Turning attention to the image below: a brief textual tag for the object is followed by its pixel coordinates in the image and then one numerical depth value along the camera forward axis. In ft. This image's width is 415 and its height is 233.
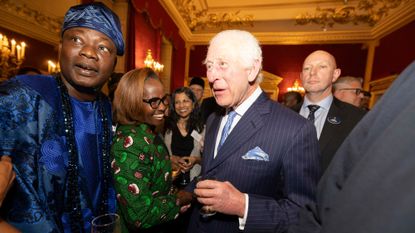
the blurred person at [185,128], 10.77
